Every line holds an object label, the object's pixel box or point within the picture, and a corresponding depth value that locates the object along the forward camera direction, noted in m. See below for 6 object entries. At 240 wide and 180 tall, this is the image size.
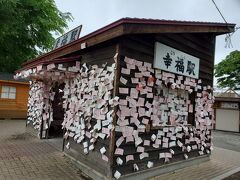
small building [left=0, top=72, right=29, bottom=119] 11.14
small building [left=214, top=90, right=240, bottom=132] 14.57
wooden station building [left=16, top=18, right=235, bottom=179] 3.74
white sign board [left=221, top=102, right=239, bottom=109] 14.72
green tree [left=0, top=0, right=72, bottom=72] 14.05
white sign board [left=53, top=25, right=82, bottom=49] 6.21
